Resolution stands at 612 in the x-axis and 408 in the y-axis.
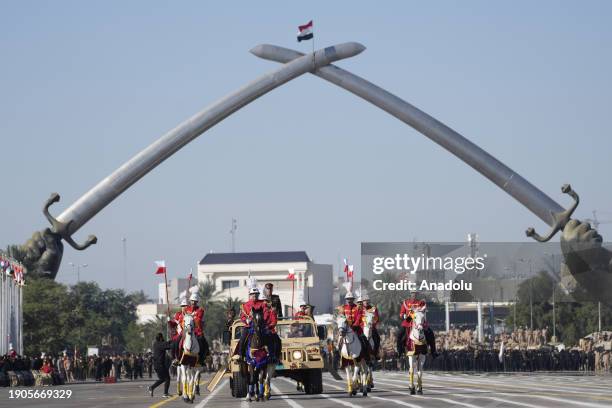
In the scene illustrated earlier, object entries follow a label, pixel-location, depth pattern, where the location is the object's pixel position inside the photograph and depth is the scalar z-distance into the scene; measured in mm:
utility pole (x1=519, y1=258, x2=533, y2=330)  113312
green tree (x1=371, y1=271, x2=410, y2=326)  137125
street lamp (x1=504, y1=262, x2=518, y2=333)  125531
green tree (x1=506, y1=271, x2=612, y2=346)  117625
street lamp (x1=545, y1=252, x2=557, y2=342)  110062
